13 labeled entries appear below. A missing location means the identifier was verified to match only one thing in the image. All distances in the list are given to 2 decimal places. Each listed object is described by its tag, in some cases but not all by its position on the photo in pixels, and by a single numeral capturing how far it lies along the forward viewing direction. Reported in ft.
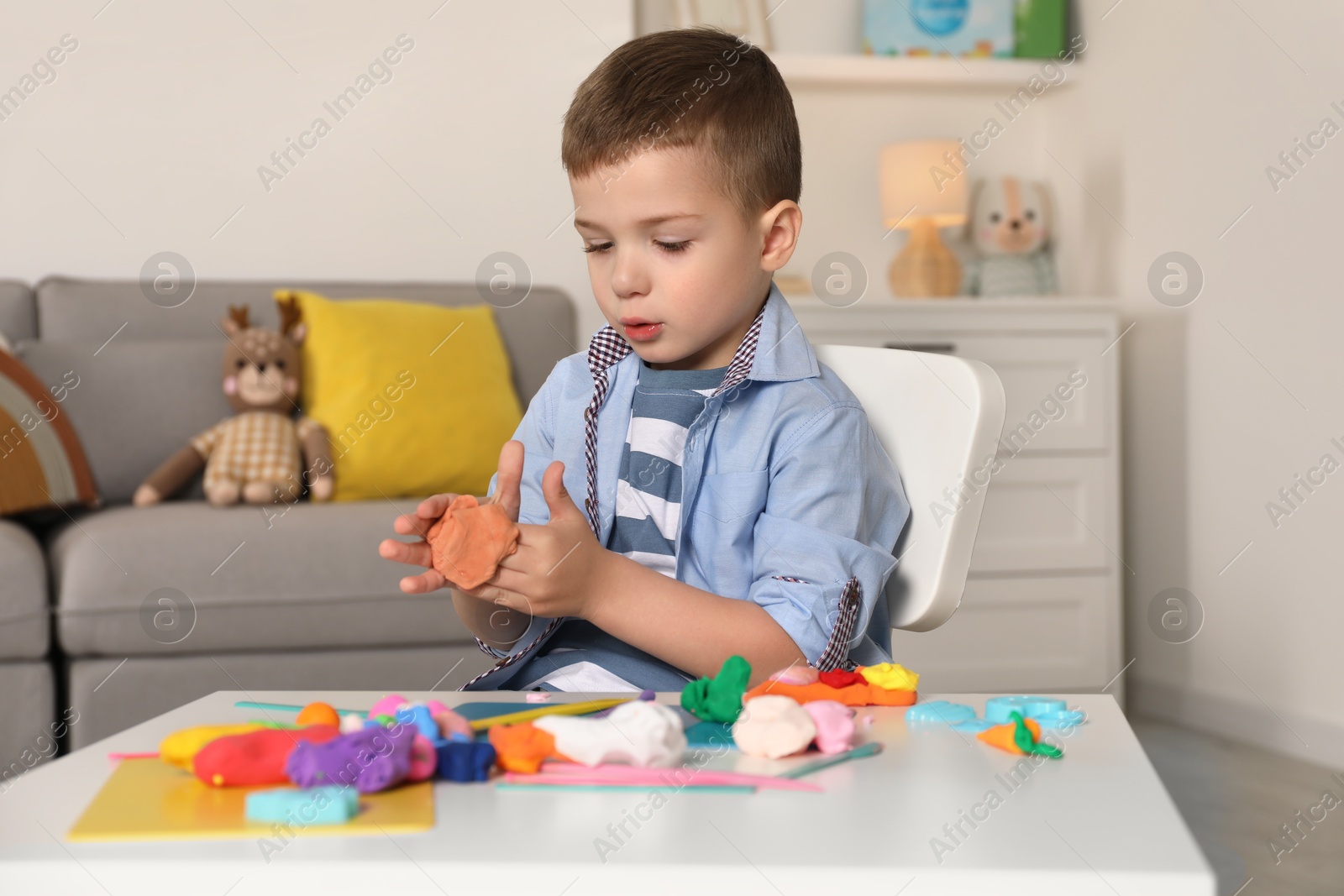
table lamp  8.41
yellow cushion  7.00
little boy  2.51
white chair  2.69
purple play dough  1.39
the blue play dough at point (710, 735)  1.68
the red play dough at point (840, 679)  1.99
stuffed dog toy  8.75
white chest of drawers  7.81
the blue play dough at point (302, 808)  1.29
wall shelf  8.95
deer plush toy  6.73
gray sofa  5.73
